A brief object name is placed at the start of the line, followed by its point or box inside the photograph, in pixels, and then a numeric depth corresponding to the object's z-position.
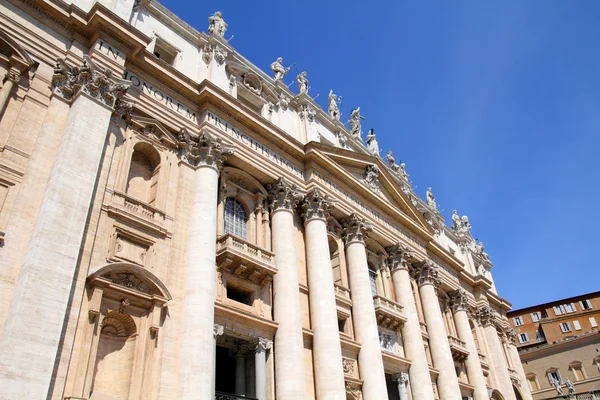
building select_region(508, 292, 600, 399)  48.75
